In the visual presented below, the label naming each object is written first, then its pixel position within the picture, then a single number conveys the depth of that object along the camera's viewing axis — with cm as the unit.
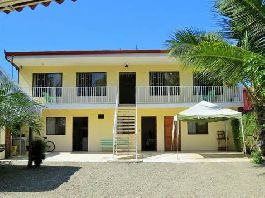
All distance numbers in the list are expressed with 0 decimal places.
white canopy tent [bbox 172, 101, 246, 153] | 911
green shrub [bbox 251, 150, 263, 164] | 752
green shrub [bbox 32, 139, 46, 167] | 736
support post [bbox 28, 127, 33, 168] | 731
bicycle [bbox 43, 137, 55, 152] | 1191
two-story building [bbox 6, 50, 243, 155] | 1145
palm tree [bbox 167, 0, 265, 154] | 610
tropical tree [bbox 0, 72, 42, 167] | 601
